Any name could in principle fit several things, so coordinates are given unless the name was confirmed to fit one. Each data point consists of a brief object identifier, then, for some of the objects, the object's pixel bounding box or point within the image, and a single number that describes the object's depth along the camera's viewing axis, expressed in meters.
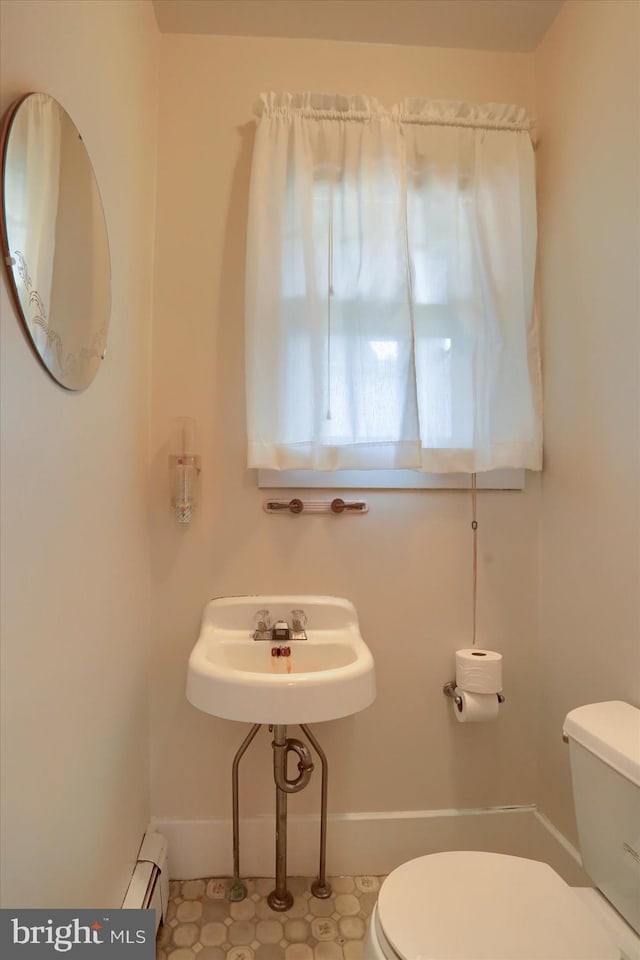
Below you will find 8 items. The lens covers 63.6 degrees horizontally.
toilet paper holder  1.58
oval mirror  0.75
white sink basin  1.14
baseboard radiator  1.31
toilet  0.86
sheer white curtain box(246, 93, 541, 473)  1.51
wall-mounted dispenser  1.54
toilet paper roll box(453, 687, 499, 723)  1.53
